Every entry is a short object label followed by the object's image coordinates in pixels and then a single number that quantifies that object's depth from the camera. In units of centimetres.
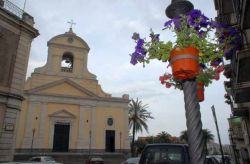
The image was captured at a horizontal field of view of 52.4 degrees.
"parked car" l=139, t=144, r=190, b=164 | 681
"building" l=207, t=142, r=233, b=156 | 6894
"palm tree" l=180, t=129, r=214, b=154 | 7613
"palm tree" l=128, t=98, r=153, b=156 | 5125
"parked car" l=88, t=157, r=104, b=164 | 2792
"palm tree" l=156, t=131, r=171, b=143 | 7021
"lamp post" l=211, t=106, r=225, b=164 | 942
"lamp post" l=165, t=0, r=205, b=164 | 310
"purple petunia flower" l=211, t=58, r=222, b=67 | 391
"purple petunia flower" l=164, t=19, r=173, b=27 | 371
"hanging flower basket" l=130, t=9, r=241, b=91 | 350
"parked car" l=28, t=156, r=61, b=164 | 2267
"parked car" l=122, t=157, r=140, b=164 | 1782
